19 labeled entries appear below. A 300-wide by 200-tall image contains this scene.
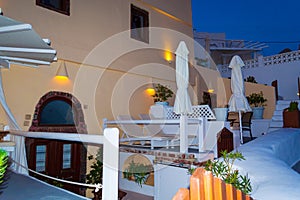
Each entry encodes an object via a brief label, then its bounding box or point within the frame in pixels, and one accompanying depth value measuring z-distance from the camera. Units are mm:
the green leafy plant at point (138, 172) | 6004
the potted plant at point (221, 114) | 6543
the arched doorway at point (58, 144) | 5469
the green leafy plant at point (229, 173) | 1833
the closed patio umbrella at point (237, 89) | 6520
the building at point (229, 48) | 17927
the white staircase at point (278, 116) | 7023
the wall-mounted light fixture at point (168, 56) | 9602
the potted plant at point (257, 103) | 9742
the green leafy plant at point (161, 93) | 8656
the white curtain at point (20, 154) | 3496
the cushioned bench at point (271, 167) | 1786
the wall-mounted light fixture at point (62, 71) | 5898
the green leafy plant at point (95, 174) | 6113
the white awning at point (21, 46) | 2504
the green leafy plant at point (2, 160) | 1216
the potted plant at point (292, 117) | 5512
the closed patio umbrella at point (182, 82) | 5117
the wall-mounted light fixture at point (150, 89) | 8591
